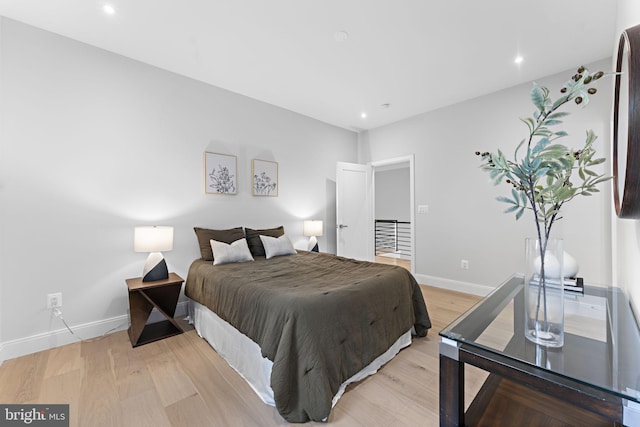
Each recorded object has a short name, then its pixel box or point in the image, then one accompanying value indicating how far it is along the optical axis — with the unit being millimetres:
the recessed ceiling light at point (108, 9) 2059
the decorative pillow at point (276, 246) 3234
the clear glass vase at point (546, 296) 963
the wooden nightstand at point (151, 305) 2365
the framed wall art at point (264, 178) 3672
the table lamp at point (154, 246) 2502
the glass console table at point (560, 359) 694
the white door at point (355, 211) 4480
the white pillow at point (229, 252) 2816
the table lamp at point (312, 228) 4090
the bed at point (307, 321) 1521
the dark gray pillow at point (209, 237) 2988
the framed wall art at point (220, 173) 3248
